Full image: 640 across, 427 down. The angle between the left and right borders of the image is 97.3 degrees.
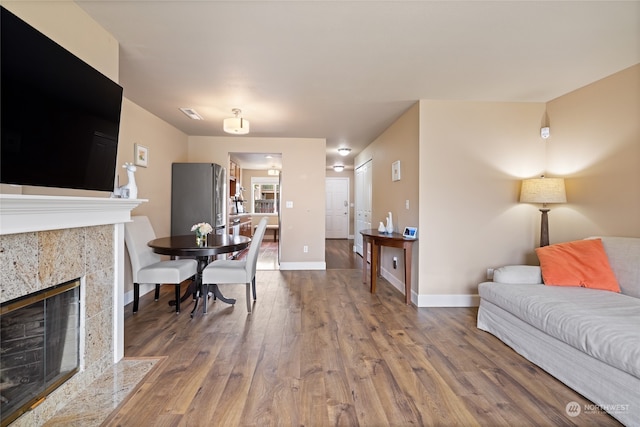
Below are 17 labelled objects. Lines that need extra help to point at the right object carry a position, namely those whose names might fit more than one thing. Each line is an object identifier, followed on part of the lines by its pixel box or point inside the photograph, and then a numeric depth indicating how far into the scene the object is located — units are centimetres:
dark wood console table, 330
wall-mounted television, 118
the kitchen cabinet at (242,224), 577
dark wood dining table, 280
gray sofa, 151
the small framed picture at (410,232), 334
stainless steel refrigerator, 433
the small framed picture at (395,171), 393
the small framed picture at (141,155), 341
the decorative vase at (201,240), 302
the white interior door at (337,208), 917
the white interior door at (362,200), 596
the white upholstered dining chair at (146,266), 290
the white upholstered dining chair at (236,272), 296
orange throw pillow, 230
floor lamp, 285
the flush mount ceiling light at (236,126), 315
